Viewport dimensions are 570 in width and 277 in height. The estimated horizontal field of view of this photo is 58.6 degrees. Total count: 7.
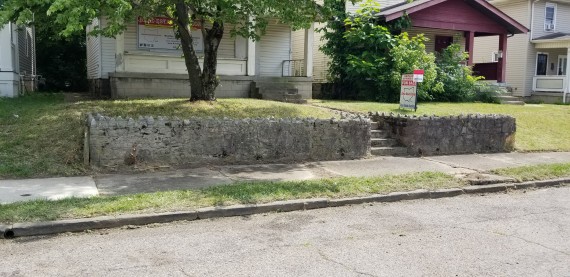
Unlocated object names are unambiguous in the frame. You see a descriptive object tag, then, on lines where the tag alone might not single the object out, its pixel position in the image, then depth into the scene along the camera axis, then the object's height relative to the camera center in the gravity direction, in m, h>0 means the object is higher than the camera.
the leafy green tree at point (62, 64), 28.23 +1.13
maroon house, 21.22 +3.06
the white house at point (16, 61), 16.84 +0.86
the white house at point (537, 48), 27.09 +2.55
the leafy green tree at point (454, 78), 19.30 +0.53
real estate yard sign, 13.80 -0.05
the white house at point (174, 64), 16.30 +0.78
